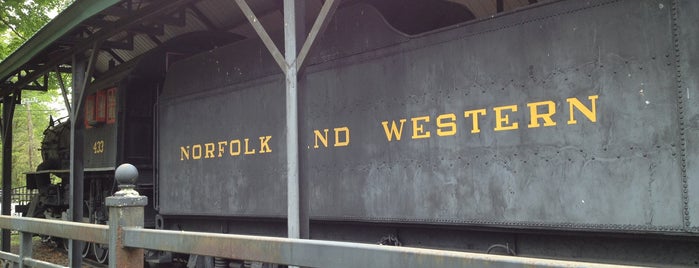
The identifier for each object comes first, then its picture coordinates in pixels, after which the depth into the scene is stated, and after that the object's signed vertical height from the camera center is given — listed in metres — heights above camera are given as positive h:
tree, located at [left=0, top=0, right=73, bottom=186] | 12.55 +3.23
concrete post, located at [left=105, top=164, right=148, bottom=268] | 2.86 -0.23
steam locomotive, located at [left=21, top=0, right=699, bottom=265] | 3.21 +0.21
